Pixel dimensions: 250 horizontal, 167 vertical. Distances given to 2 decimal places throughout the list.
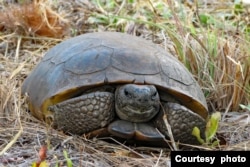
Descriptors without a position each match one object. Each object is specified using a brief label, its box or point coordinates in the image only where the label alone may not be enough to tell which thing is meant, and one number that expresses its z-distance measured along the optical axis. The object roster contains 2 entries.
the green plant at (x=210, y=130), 5.85
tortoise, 6.25
